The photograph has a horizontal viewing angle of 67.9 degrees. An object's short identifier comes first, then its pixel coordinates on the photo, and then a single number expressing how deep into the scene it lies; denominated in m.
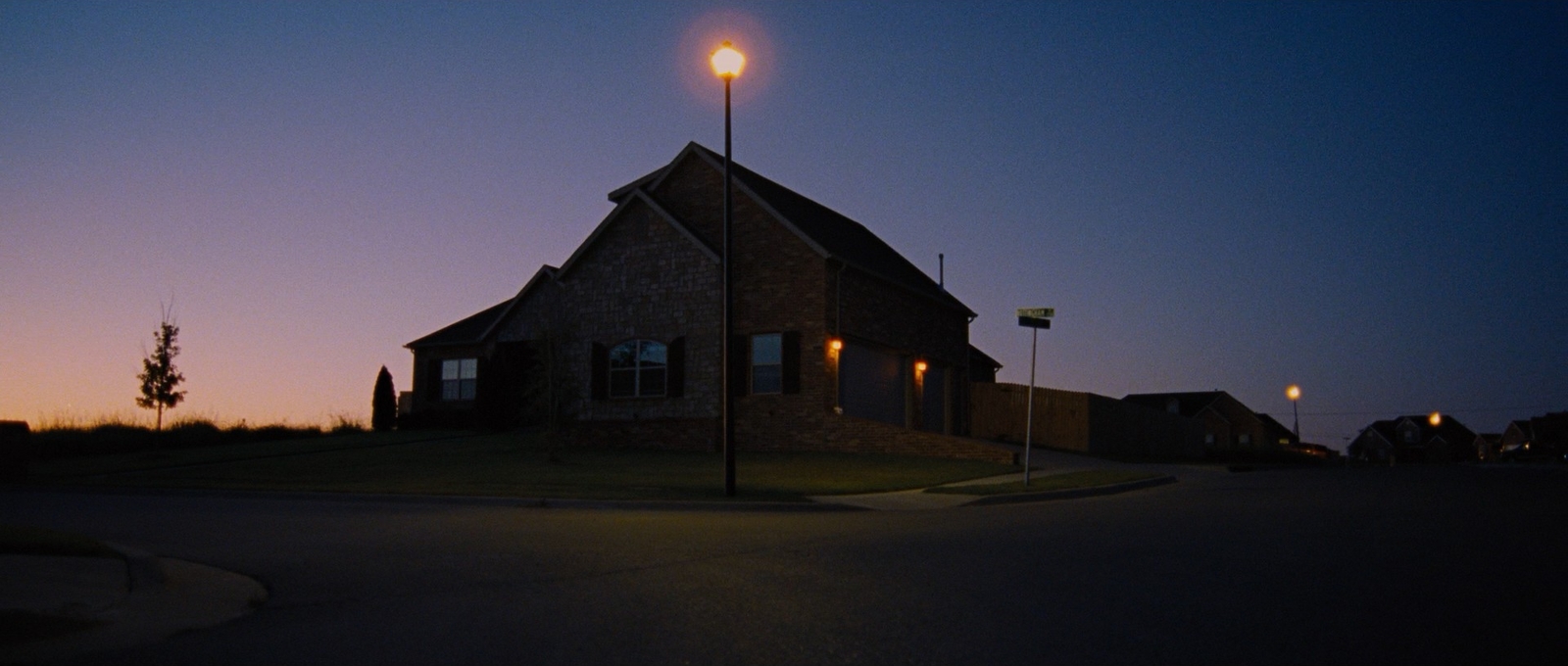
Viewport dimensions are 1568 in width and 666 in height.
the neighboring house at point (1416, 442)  101.31
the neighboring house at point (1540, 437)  74.38
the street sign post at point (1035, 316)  18.89
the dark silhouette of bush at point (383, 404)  38.91
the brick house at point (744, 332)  27.78
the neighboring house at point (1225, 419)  77.06
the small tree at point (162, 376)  30.30
